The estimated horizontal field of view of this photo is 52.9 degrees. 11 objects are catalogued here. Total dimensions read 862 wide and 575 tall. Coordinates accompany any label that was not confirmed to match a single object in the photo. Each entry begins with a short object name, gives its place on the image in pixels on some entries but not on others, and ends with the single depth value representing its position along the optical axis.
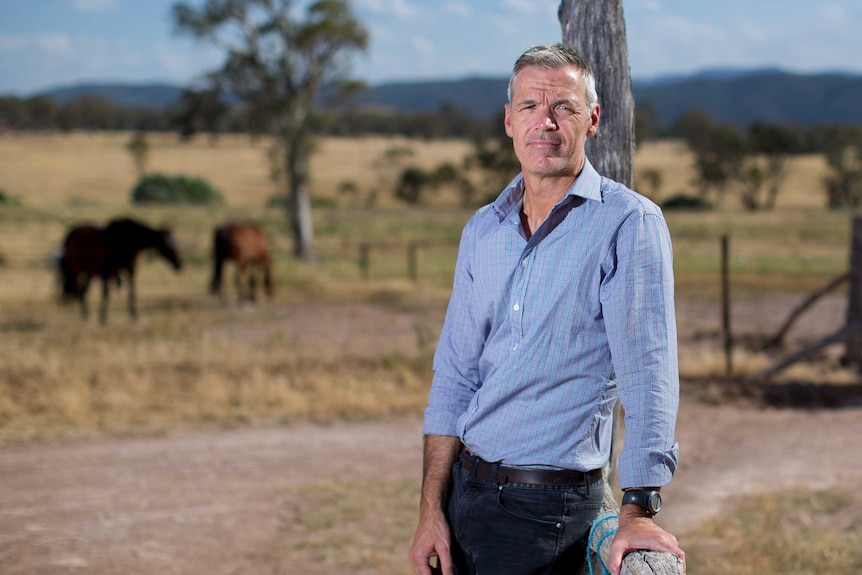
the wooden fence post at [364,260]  17.35
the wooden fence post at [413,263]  16.45
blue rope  2.04
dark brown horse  13.53
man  1.95
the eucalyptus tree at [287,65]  21.84
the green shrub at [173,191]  45.03
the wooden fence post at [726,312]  8.53
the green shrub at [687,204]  46.23
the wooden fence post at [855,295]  8.78
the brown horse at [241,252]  15.09
